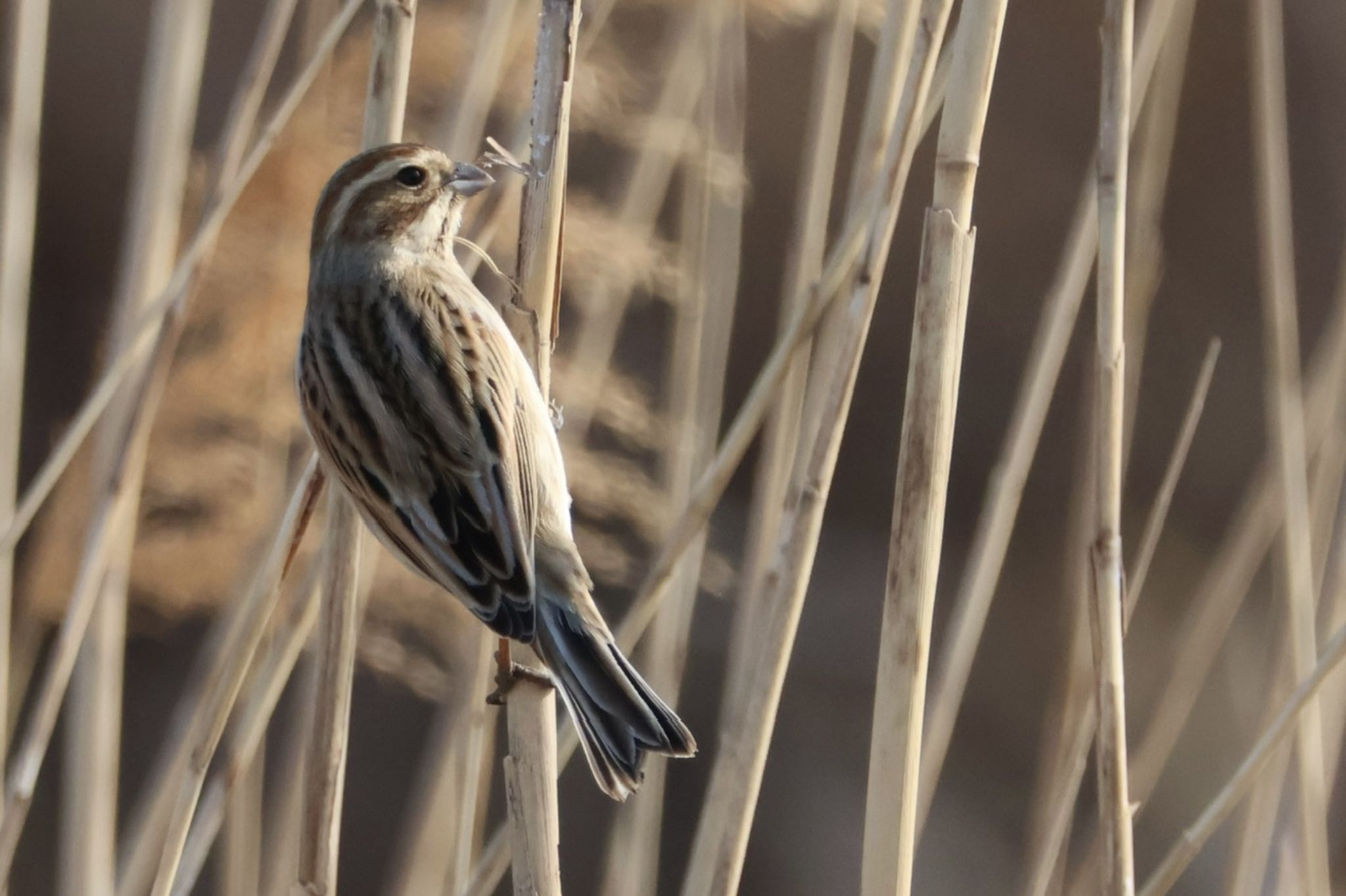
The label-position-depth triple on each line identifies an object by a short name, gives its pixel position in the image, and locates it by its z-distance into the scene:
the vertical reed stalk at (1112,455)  3.26
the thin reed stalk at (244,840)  4.68
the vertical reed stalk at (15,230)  4.08
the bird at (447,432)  3.26
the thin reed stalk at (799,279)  4.47
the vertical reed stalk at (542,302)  3.11
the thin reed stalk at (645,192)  4.72
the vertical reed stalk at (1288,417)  4.49
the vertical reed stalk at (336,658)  3.30
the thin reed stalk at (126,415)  4.18
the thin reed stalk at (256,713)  3.72
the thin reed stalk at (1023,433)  4.12
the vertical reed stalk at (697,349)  4.77
